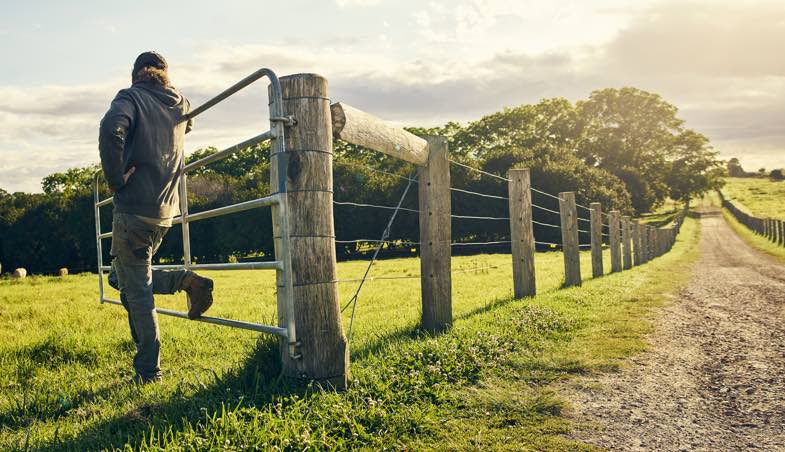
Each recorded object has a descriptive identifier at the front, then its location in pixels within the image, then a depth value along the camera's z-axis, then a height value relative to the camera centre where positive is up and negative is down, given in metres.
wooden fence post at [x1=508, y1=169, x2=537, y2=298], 8.46 +0.03
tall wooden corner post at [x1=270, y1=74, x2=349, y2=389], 3.53 +0.07
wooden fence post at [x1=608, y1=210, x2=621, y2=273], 15.79 -0.25
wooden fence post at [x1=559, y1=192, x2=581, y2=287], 10.82 -0.10
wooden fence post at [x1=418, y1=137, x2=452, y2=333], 5.75 -0.03
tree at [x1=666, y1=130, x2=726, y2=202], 62.50 +6.34
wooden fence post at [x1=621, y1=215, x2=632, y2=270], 17.88 -0.33
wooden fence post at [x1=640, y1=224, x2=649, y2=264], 22.36 -0.58
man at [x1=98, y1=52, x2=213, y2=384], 4.04 +0.39
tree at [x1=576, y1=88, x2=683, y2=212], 59.84 +10.26
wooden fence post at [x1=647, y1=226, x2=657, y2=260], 24.86 -0.52
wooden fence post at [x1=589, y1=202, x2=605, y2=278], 13.55 -0.19
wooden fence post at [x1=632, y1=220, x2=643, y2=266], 20.69 -0.48
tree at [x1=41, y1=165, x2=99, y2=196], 72.25 +10.15
